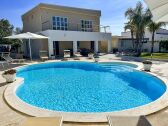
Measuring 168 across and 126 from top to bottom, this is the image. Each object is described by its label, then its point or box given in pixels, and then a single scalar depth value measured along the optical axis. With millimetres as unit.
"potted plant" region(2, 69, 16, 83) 7398
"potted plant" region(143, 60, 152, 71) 9453
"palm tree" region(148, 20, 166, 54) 18377
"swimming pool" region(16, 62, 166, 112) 5616
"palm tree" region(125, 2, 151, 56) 16994
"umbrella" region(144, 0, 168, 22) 3383
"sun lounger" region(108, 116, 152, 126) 2940
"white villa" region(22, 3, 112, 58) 17197
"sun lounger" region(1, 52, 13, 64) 12618
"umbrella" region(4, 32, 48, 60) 13083
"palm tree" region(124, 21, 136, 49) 18446
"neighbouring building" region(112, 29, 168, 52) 23300
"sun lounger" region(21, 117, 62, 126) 2878
